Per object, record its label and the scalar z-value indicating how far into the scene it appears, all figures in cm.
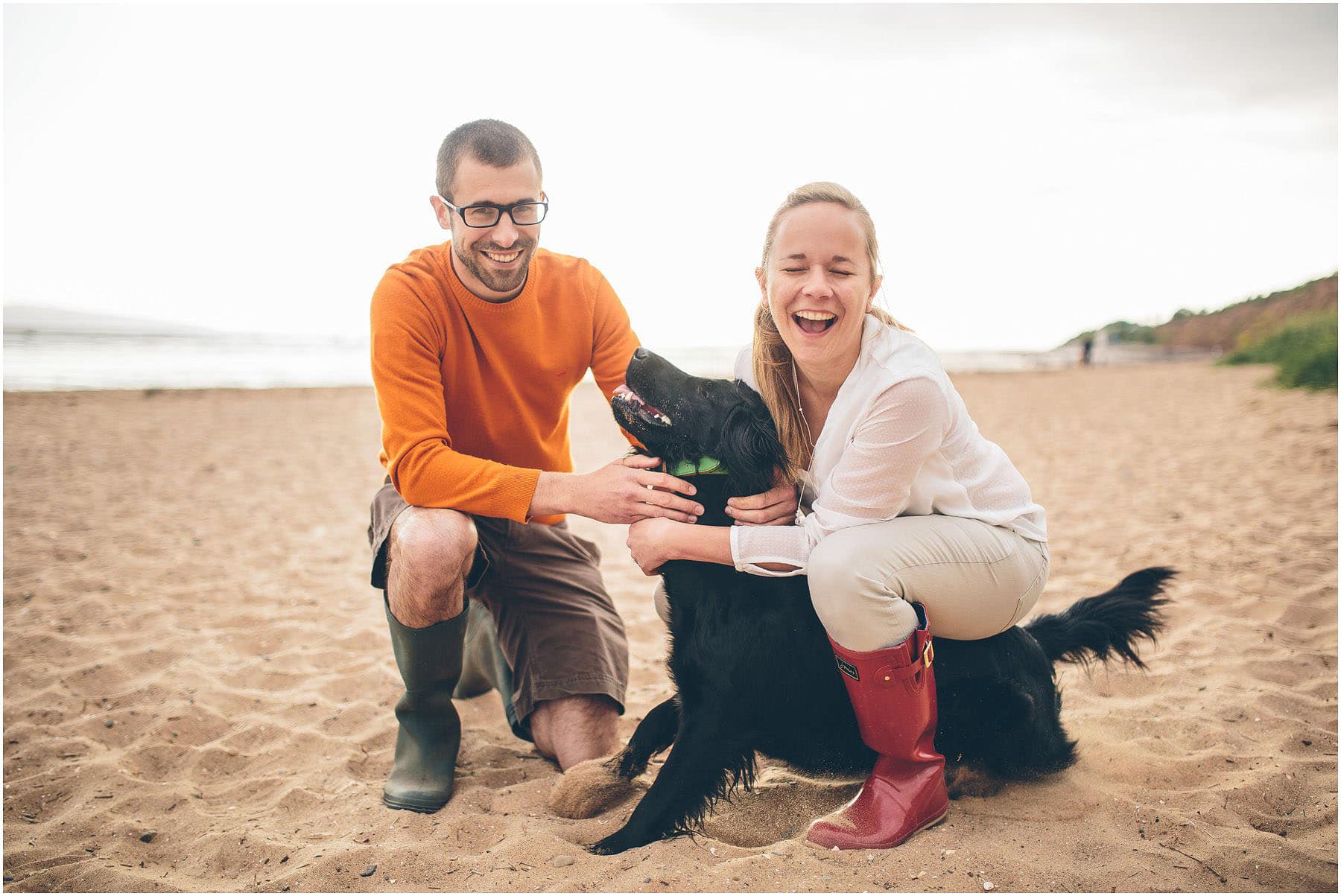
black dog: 172
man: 198
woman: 160
